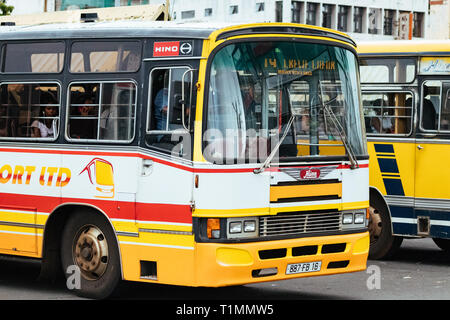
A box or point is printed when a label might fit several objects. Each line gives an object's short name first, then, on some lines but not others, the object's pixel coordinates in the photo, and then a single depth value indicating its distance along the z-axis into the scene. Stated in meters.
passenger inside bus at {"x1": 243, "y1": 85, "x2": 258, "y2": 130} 10.94
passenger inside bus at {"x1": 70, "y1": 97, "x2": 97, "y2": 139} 11.87
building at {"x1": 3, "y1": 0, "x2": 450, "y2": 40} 89.44
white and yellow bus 10.88
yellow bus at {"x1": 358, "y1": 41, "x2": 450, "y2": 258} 15.54
